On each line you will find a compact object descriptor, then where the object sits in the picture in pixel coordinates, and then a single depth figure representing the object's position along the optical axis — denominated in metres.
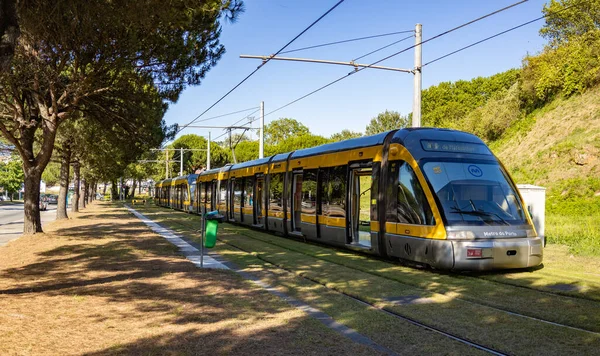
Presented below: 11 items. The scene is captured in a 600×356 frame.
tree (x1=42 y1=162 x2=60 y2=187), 47.72
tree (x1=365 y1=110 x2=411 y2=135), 81.19
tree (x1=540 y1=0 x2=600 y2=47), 37.16
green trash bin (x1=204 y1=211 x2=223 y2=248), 11.59
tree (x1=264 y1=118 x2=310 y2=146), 91.50
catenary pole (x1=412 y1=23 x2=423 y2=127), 15.99
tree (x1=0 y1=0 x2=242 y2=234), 11.30
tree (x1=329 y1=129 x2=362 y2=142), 87.62
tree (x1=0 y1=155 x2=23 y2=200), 89.62
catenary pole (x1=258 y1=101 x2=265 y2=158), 32.57
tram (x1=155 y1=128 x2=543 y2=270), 9.81
